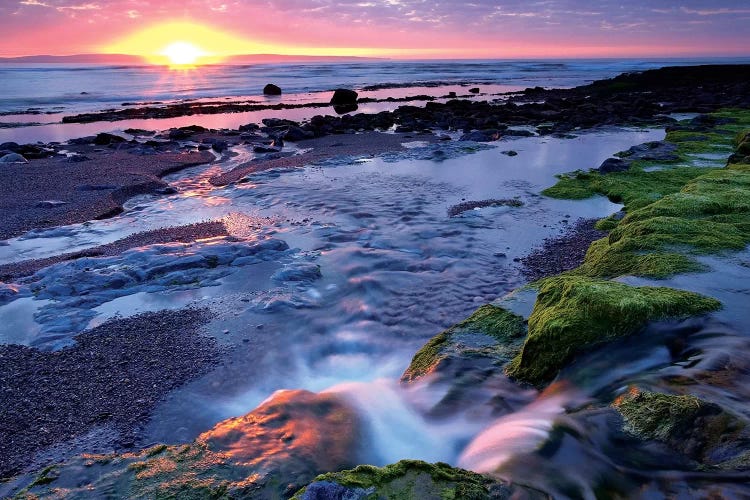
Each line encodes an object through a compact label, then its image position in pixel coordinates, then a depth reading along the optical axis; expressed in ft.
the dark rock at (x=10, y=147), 62.25
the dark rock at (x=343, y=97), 130.41
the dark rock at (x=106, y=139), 70.44
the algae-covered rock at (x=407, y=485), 8.93
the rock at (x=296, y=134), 73.82
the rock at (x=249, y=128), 84.25
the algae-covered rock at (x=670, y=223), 19.66
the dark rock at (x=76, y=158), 57.16
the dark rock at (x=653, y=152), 51.47
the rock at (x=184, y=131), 76.23
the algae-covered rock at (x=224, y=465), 10.16
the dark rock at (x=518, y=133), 73.05
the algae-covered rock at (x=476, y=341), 16.07
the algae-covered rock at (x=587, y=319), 14.08
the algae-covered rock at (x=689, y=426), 9.73
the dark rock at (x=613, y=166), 46.64
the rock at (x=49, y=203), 38.86
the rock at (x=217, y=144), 66.85
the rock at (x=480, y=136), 68.85
